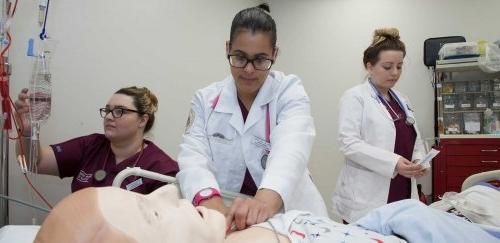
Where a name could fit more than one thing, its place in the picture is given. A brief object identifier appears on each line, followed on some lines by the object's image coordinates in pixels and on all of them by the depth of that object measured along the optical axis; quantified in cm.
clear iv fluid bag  145
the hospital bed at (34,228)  104
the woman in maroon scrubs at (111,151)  162
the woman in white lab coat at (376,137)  187
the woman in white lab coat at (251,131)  105
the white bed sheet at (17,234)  104
